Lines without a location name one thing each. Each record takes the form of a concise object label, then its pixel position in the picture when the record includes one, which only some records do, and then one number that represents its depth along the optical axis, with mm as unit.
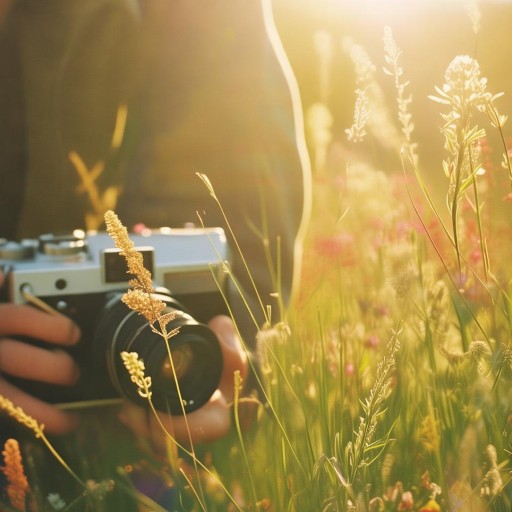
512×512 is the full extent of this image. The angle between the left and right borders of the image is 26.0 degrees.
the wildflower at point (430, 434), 357
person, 577
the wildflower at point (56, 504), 379
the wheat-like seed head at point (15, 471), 329
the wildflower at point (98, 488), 367
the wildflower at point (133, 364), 292
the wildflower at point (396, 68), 311
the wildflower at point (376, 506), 326
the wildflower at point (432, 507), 330
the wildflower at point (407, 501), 343
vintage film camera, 439
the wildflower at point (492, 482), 295
